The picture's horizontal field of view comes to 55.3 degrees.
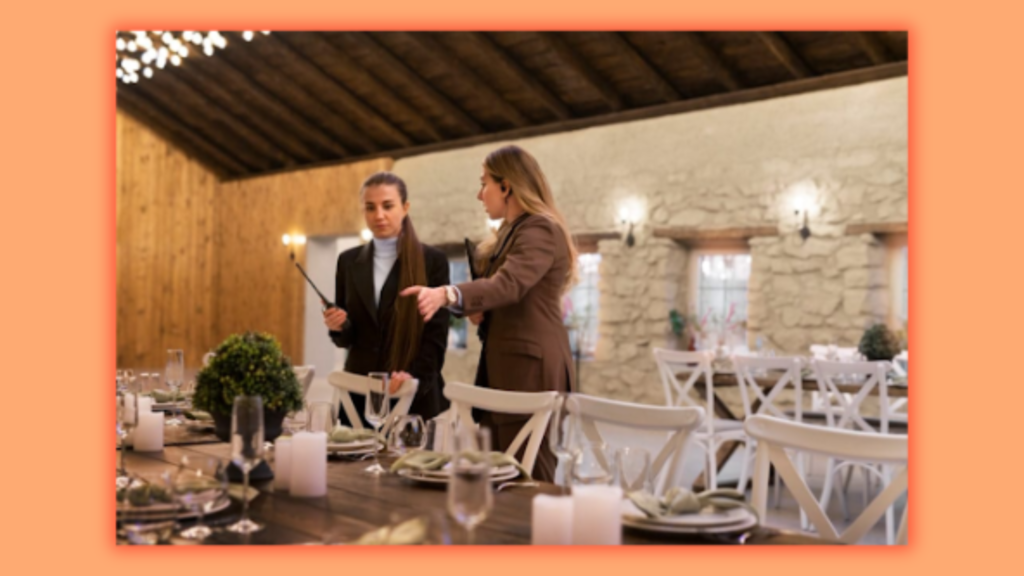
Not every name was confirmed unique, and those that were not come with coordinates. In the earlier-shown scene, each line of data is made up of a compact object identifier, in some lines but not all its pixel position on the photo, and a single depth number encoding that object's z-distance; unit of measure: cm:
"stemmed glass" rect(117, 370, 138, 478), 192
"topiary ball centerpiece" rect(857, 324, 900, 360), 550
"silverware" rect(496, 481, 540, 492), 196
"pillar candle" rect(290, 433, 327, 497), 183
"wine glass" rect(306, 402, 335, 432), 222
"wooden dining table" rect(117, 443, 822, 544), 153
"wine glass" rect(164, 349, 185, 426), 321
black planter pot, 199
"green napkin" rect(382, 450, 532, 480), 199
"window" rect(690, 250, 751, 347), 802
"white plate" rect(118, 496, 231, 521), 154
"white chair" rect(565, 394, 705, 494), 210
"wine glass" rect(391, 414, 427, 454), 207
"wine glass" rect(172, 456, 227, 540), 157
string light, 725
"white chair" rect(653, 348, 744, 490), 499
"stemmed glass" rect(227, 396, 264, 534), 160
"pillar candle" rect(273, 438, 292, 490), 189
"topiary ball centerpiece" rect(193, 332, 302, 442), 198
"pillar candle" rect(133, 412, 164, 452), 236
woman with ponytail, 320
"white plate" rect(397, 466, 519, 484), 195
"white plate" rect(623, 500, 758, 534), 154
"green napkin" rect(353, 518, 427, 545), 151
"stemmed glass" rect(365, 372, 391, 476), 222
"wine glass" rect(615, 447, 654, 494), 169
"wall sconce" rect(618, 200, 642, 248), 842
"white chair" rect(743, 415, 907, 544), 171
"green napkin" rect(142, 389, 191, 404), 336
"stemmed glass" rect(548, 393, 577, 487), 175
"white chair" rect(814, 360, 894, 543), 450
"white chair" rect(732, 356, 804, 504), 478
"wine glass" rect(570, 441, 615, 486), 165
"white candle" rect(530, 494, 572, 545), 145
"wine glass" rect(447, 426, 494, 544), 133
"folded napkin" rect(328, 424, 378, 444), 237
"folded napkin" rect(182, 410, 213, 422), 298
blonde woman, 266
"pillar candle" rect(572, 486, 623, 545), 144
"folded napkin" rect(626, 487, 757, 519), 160
